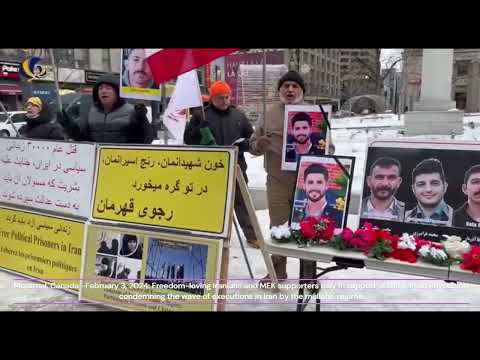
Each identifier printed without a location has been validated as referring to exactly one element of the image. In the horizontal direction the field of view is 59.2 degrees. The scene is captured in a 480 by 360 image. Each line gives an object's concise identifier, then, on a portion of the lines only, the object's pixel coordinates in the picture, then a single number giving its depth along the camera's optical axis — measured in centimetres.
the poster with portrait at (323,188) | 297
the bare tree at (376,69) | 3605
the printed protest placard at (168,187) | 282
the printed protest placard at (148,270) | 280
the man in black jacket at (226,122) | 423
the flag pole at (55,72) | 424
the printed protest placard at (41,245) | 343
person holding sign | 347
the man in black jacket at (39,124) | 471
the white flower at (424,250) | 250
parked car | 1481
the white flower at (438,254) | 244
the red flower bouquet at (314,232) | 282
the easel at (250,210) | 303
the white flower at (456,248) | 246
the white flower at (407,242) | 257
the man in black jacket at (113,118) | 393
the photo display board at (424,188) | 271
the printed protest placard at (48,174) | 345
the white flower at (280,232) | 287
